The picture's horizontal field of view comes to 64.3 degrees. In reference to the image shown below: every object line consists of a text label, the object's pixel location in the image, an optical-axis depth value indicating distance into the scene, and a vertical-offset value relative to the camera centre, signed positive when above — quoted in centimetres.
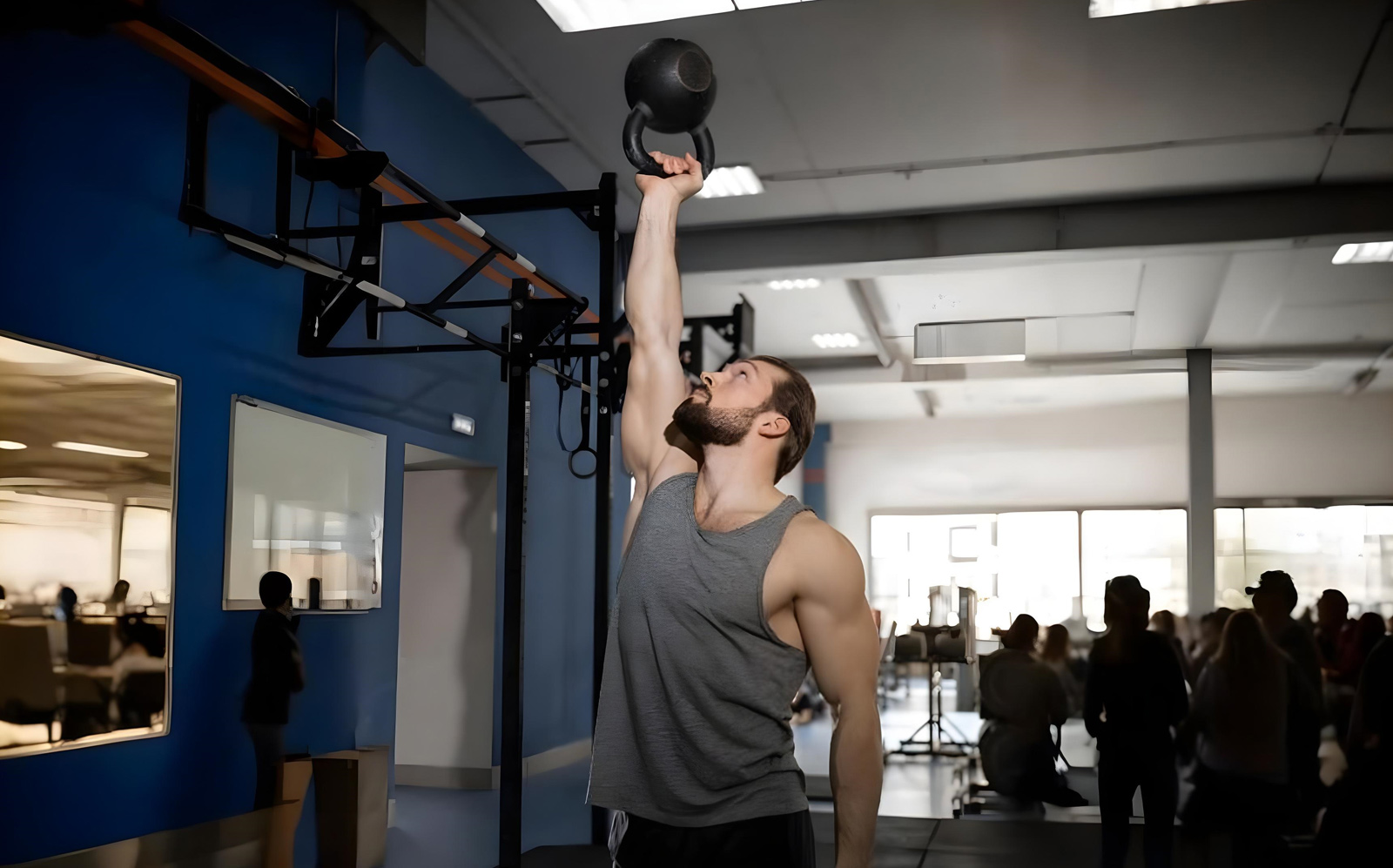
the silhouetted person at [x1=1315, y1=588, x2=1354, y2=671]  540 -36
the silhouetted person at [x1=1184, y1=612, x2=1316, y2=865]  398 -68
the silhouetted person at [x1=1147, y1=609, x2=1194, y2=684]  553 -39
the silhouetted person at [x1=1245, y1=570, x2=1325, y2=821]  446 -45
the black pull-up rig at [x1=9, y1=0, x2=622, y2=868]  313 +95
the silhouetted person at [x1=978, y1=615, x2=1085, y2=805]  573 -87
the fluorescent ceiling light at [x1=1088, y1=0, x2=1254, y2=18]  436 +215
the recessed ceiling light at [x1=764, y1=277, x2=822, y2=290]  724 +173
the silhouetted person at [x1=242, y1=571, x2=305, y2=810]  364 -47
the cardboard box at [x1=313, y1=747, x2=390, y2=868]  388 -94
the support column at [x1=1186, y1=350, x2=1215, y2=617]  600 +30
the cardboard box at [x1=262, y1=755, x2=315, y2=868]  358 -89
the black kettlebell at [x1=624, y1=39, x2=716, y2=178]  192 +80
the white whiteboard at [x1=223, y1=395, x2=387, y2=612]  364 +13
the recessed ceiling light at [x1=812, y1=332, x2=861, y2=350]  827 +156
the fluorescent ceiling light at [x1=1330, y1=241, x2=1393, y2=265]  631 +173
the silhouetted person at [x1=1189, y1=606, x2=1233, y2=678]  538 -43
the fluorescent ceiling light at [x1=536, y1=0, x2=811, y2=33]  441 +216
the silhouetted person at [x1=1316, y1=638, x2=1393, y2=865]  348 -70
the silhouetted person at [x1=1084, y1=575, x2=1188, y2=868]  400 -62
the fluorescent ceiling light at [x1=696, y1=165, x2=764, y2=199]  610 +204
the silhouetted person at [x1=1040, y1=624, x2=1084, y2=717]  577 -55
